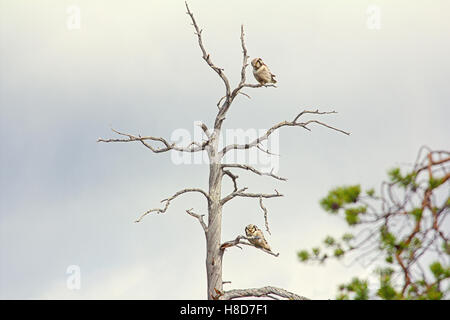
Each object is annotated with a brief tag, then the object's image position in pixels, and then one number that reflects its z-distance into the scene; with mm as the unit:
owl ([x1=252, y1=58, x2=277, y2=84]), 11414
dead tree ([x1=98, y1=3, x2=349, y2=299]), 10539
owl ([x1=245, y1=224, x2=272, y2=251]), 10633
